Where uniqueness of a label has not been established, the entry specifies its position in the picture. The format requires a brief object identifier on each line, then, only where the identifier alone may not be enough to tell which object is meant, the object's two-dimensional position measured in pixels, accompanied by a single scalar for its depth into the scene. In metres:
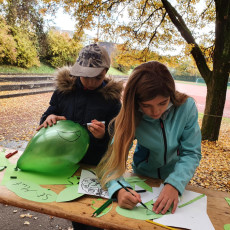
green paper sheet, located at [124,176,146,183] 1.21
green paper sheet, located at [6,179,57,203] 0.98
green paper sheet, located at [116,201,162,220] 0.90
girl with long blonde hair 1.01
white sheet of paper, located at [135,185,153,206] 1.02
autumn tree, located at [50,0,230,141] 4.88
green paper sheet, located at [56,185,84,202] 0.99
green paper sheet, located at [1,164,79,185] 1.12
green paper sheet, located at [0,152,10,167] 1.27
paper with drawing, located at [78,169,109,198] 1.05
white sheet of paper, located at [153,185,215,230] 0.86
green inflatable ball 1.15
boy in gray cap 1.45
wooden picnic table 0.86
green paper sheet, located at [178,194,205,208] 1.00
